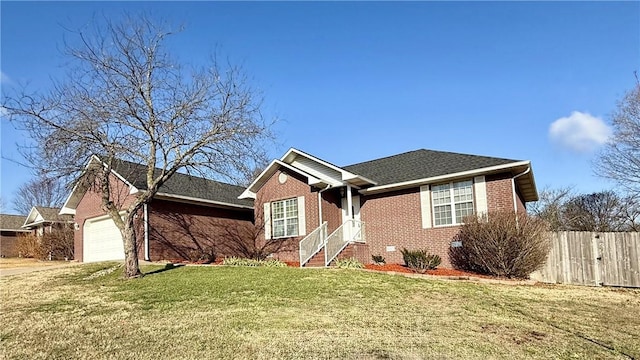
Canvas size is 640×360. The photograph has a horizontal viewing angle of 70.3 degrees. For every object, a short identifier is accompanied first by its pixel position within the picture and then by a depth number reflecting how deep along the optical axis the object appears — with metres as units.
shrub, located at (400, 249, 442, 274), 14.97
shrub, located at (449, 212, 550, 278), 13.21
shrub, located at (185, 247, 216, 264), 20.42
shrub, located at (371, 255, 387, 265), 17.56
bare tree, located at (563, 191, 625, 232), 28.81
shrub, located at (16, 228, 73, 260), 25.41
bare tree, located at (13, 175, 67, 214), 47.09
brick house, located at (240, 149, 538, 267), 15.98
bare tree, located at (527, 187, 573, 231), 31.16
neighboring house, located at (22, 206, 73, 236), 28.08
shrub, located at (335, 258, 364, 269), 15.23
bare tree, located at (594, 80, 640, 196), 22.50
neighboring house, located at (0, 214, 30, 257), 35.53
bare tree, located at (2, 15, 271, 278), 12.82
